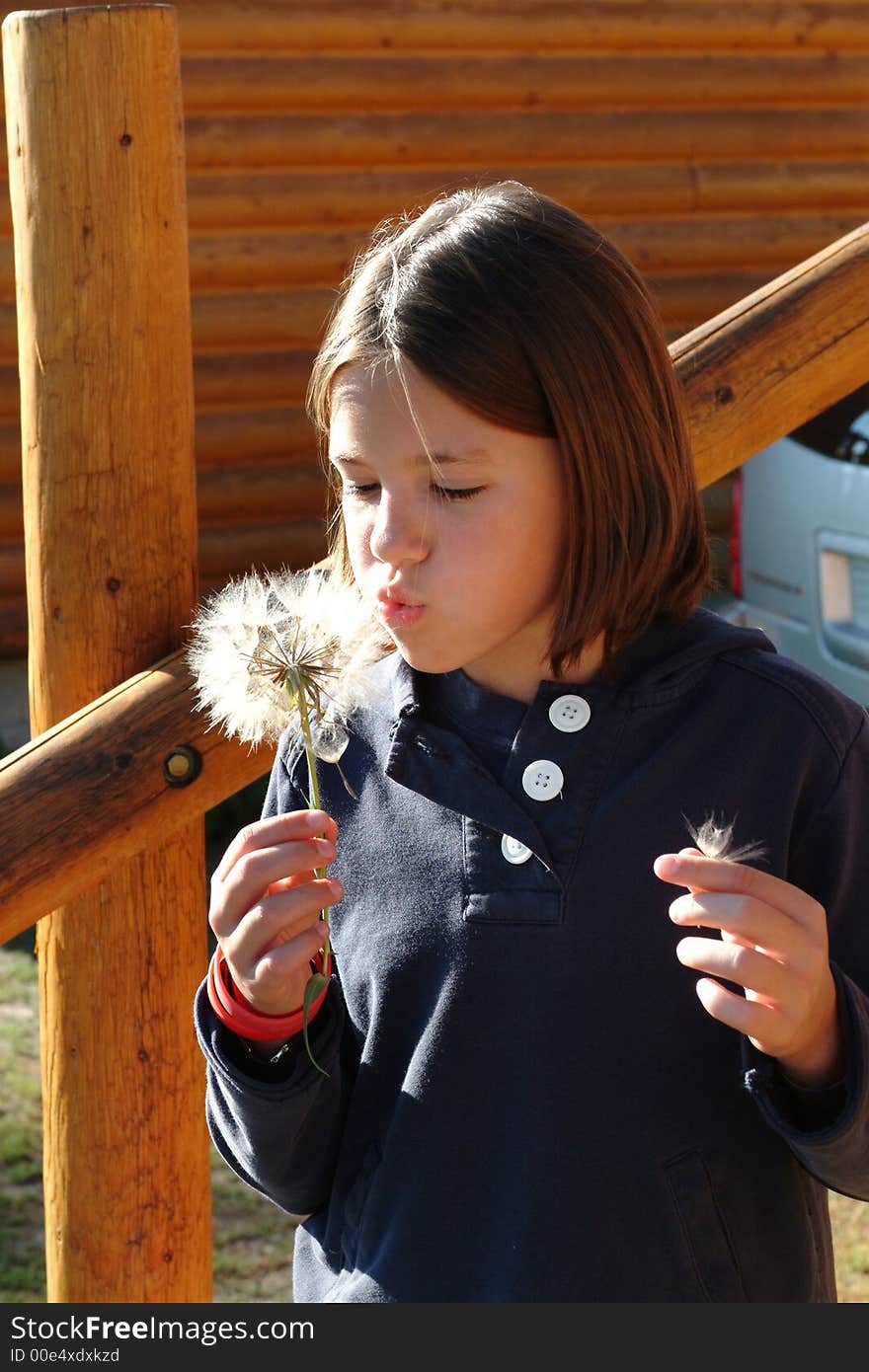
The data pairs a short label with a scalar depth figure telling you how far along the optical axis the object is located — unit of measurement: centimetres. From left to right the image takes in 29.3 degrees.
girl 154
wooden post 204
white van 542
